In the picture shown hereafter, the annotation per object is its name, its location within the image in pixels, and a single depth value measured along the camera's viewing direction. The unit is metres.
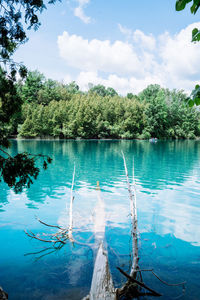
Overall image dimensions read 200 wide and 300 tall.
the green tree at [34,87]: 90.71
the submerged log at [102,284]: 4.23
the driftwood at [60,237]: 7.71
